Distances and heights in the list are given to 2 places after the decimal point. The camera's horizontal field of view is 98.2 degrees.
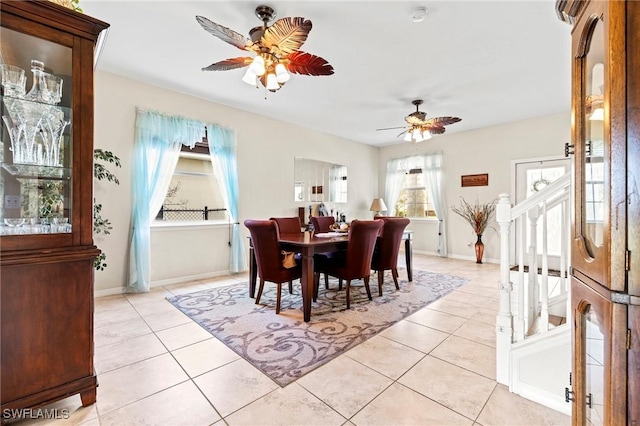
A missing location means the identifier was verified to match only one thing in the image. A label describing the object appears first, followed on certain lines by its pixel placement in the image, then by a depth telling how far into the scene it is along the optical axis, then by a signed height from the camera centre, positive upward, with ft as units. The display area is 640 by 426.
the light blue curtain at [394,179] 22.16 +2.82
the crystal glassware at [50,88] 4.91 +2.23
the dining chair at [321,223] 13.97 -0.53
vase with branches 17.97 -0.35
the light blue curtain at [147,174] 11.59 +1.70
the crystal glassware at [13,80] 4.64 +2.27
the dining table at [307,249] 8.60 -1.18
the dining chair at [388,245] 11.15 -1.35
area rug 6.60 -3.37
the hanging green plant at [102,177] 10.21 +1.38
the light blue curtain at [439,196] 20.03 +1.22
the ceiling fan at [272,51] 6.42 +4.28
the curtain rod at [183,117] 11.93 +4.48
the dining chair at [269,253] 8.87 -1.34
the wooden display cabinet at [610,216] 2.15 -0.03
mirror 17.94 +2.21
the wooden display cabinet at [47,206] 4.31 +0.13
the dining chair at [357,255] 9.48 -1.49
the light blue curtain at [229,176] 13.99 +1.90
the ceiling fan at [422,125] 12.73 +4.19
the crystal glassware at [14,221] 4.60 -0.14
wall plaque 18.33 +2.24
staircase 4.97 -2.33
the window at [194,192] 13.42 +1.05
